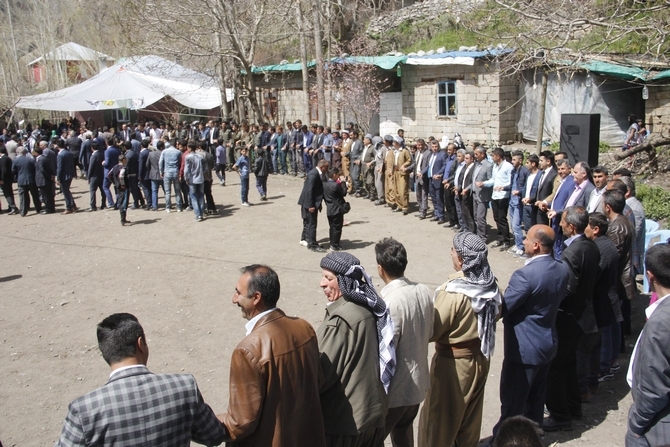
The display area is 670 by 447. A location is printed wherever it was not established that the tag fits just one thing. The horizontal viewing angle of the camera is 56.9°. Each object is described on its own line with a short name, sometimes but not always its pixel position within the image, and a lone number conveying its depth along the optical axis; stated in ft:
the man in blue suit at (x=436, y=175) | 40.65
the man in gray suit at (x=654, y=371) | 10.54
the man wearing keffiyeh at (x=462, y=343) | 13.47
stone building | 58.23
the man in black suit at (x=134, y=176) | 45.35
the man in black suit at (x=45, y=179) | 47.48
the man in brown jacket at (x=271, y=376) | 9.70
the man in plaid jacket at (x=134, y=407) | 8.30
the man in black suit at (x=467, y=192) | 36.91
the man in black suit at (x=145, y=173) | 47.34
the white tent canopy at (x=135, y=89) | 74.33
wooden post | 43.48
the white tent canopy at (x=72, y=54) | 126.82
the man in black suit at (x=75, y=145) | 63.41
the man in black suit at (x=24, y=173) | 47.21
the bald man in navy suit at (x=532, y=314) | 14.42
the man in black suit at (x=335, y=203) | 34.40
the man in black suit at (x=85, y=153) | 61.06
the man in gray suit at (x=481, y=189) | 35.73
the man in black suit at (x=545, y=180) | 31.89
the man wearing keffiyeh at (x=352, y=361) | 11.24
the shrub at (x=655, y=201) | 34.81
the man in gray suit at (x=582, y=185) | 27.61
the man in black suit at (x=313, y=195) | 34.42
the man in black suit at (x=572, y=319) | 16.26
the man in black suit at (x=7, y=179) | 49.52
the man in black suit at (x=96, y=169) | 47.80
